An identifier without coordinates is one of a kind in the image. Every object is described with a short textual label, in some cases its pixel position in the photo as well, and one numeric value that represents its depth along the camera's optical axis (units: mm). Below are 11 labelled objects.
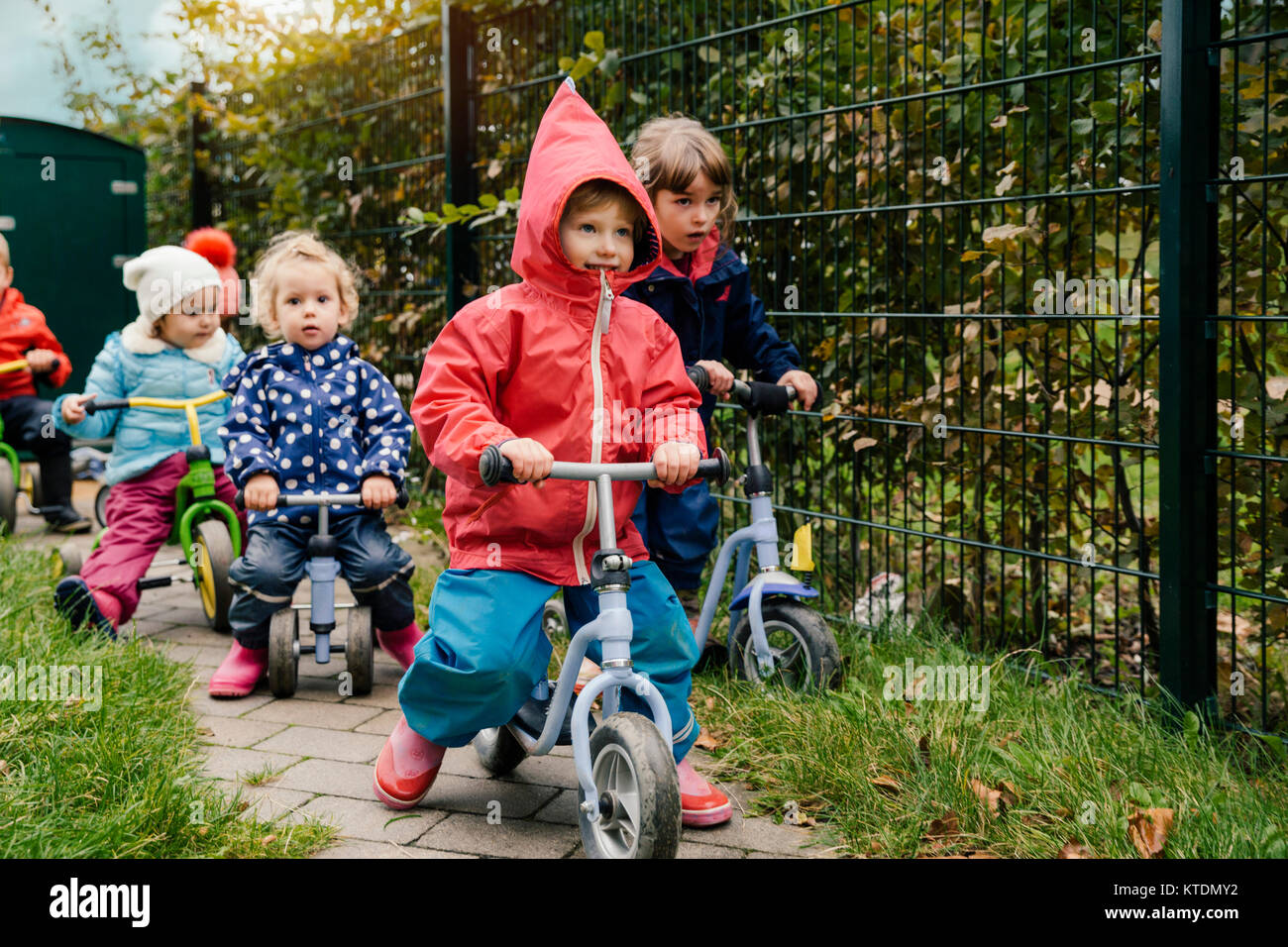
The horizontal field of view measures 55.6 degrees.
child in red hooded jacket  2693
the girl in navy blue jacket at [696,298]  3500
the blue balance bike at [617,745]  2293
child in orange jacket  6645
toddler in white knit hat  4645
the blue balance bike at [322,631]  3891
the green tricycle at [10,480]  6340
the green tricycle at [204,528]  4648
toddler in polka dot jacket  3986
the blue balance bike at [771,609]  3494
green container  8836
